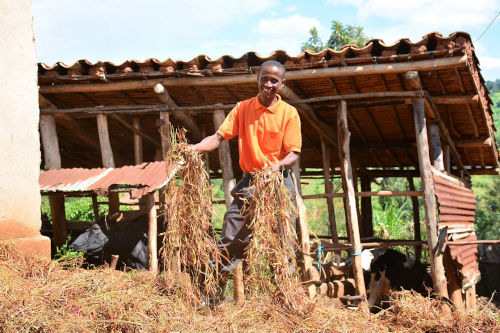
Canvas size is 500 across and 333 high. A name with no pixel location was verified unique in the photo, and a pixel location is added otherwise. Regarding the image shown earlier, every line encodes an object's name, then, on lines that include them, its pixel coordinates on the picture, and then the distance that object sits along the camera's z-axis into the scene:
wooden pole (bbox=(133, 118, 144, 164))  7.22
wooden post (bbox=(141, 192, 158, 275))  5.94
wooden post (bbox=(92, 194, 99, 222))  9.48
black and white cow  6.60
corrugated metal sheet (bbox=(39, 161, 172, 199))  5.49
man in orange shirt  4.04
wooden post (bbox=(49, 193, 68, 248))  6.99
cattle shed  5.52
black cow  5.92
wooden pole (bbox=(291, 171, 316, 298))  5.83
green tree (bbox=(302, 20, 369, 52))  18.83
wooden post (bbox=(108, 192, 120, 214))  7.89
